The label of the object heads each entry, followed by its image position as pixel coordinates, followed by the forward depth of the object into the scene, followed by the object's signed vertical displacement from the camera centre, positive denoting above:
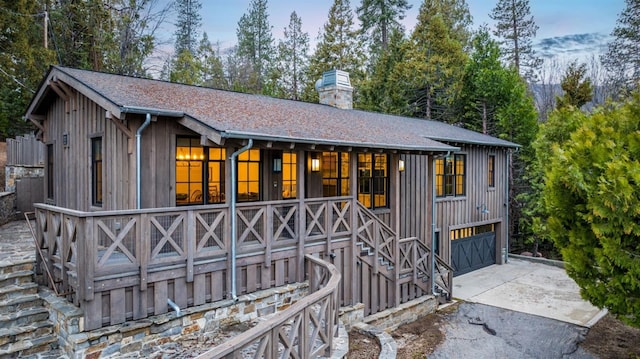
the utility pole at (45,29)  16.25 +6.07
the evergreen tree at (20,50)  15.71 +5.16
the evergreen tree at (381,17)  27.19 +10.79
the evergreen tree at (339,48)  25.39 +8.16
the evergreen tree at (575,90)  15.55 +3.29
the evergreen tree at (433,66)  20.45 +5.68
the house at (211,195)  5.14 -0.32
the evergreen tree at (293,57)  29.23 +8.99
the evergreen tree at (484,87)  18.11 +4.14
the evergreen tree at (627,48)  20.00 +6.61
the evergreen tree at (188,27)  30.66 +11.62
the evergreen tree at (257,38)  30.92 +10.88
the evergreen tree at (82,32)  18.23 +6.79
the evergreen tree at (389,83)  21.59 +5.19
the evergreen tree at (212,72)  26.31 +6.98
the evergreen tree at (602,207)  5.51 -0.46
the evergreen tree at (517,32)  24.36 +8.73
